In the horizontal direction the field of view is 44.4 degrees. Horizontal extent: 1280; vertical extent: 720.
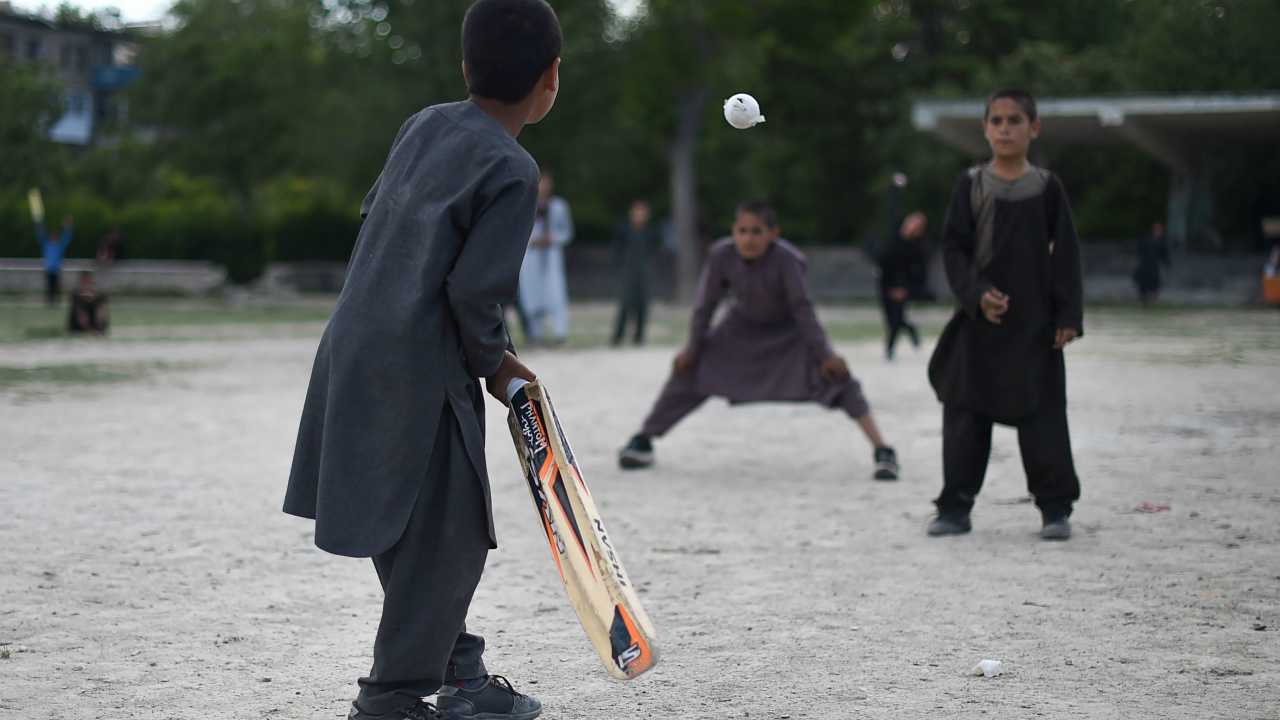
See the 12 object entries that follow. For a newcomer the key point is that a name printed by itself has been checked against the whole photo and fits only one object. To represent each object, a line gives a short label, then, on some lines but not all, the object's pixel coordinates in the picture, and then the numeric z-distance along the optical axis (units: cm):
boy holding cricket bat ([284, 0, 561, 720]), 342
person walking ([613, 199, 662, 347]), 1953
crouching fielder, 828
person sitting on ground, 2009
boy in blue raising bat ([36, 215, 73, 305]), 3091
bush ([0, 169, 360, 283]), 4278
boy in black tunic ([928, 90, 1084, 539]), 627
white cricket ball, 413
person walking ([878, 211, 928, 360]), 1711
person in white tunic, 1892
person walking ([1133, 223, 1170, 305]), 3403
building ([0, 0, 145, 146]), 8031
